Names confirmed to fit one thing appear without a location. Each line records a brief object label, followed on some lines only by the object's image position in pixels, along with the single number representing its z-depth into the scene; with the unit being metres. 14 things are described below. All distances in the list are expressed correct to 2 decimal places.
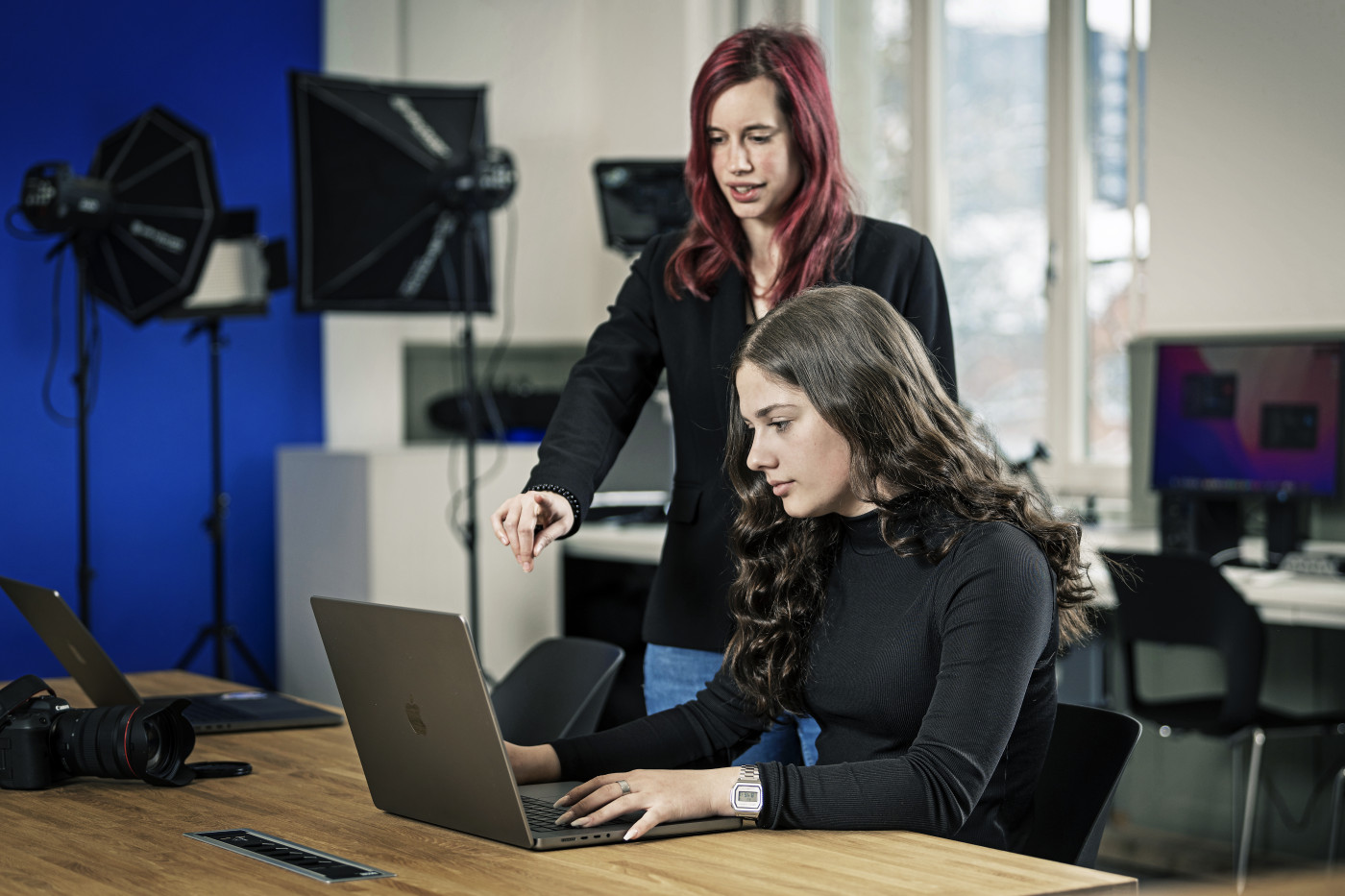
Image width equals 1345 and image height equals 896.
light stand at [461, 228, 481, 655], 3.89
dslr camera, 1.60
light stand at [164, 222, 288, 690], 4.16
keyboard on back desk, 3.28
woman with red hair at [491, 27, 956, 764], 1.90
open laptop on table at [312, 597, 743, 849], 1.26
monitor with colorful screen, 3.51
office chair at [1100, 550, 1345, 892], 3.12
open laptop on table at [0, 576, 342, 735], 1.89
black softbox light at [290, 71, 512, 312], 3.97
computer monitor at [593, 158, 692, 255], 4.12
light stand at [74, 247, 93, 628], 3.94
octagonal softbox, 3.92
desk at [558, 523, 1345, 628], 3.04
